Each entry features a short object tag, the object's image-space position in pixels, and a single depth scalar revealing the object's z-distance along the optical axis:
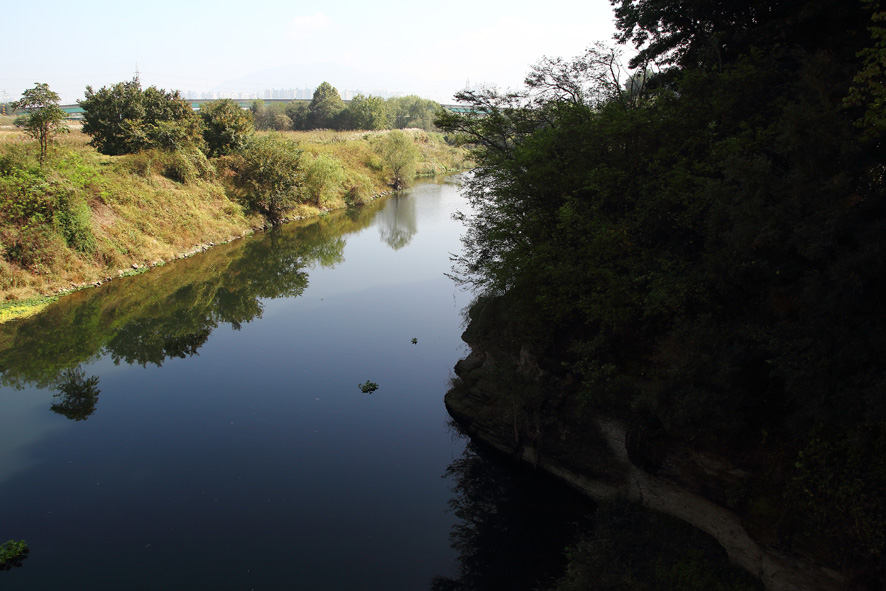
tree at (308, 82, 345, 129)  96.86
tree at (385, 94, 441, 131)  121.81
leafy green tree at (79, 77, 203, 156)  40.81
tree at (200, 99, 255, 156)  47.81
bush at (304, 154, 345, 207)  53.53
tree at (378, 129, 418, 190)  70.06
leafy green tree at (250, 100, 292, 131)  95.03
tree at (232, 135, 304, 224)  46.84
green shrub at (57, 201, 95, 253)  29.09
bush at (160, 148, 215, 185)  41.50
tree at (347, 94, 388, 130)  94.38
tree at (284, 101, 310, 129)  100.00
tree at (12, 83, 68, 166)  30.05
